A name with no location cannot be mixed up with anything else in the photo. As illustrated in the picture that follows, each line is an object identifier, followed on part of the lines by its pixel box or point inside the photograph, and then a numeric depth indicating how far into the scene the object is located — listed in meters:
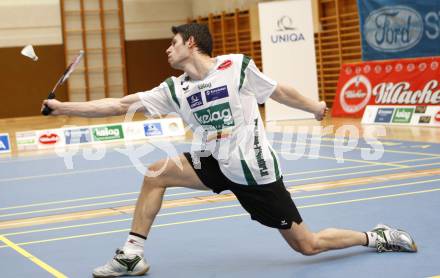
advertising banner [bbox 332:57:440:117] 15.98
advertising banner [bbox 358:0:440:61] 16.50
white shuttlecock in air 5.58
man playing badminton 5.32
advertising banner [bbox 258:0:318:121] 18.53
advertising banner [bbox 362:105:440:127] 15.28
